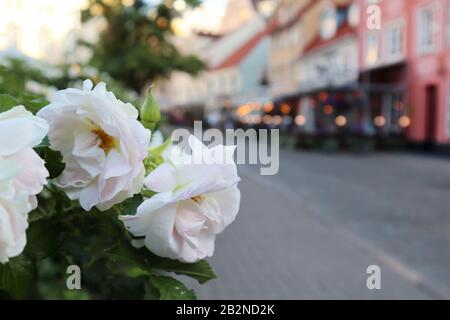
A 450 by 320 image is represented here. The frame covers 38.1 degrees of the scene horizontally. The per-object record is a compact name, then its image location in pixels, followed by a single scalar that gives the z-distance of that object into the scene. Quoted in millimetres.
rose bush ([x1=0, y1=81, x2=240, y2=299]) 935
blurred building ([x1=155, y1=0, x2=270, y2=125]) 64062
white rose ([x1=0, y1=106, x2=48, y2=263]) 716
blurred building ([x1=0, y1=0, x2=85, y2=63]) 10622
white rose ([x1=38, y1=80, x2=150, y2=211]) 941
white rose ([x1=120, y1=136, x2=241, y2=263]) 951
